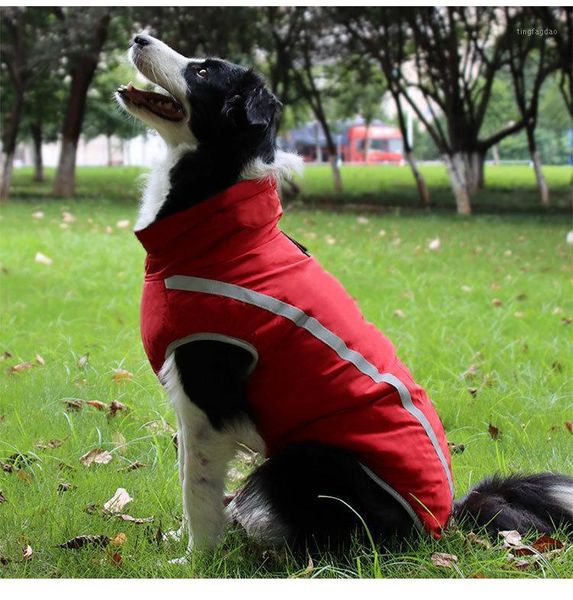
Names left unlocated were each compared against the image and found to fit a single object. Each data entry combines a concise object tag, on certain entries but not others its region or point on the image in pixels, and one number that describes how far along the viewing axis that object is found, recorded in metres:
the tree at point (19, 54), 10.18
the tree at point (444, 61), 10.04
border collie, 1.87
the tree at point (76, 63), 9.89
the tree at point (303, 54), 11.62
